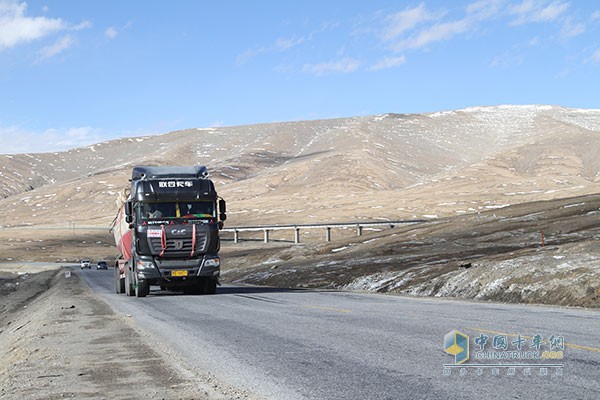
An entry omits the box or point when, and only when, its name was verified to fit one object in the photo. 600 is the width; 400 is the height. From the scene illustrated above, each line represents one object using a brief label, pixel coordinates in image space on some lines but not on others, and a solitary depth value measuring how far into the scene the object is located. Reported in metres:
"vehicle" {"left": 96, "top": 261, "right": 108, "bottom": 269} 84.94
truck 28.45
